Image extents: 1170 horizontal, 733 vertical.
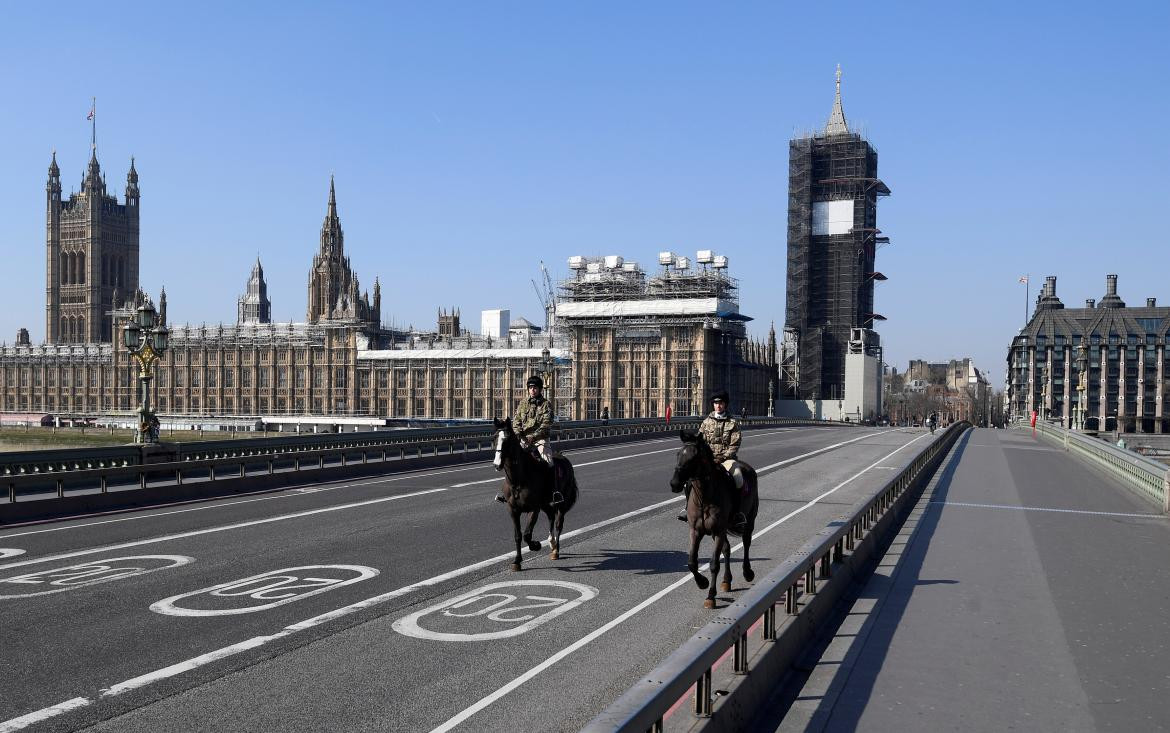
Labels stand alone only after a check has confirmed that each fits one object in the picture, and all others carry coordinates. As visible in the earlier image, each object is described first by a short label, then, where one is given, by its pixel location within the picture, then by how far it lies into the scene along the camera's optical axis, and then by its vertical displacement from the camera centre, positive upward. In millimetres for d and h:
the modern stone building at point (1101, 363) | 168375 +1934
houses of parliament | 112812 +949
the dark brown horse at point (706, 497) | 10773 -1506
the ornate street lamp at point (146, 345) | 25094 +579
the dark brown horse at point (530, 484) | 12898 -1643
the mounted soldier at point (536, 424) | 13727 -810
